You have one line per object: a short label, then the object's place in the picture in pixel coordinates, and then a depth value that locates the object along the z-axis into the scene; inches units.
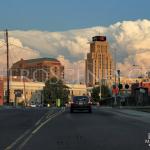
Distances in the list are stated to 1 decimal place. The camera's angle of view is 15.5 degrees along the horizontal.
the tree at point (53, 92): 7509.8
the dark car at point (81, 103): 2064.5
